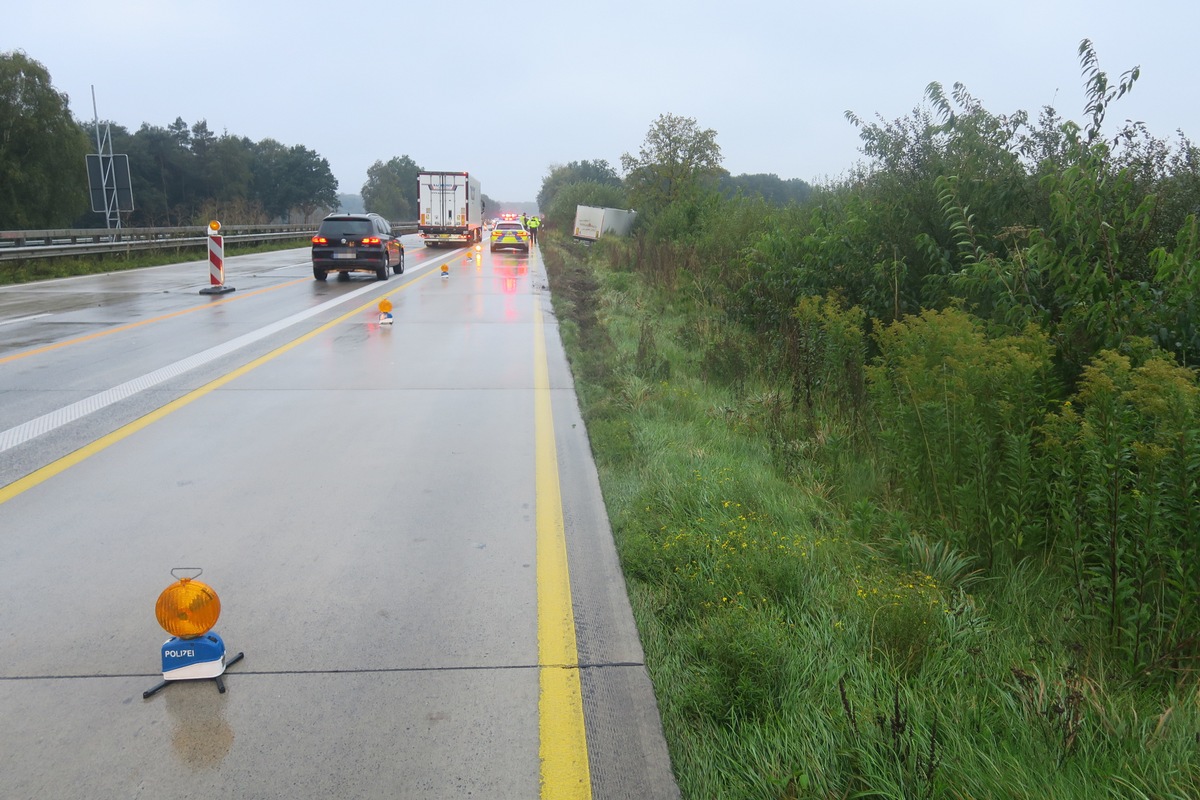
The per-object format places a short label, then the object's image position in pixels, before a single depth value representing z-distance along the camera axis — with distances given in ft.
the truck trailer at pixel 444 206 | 153.79
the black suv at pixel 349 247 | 80.12
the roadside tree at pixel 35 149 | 195.21
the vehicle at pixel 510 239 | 141.49
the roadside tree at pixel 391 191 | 524.11
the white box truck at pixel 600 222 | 142.51
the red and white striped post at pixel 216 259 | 69.46
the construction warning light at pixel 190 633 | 11.89
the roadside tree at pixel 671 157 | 154.30
